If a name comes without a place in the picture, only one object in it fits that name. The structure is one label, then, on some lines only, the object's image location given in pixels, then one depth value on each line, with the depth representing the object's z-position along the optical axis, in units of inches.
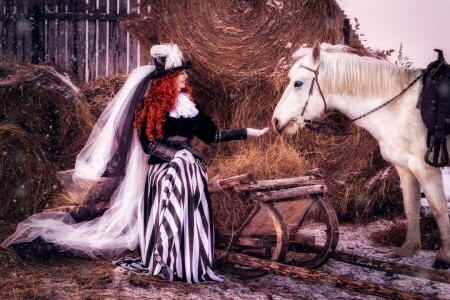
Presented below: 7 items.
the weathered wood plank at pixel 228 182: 158.6
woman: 165.3
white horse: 181.6
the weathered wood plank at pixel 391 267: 138.3
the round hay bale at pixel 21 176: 229.6
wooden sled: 158.2
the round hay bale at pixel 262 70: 239.8
